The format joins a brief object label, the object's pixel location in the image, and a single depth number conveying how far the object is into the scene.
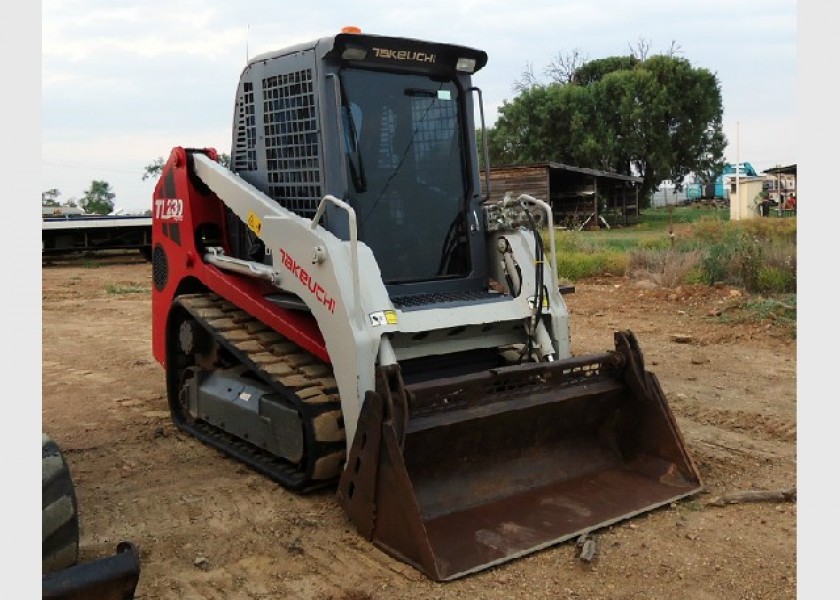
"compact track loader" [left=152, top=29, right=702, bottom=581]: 4.36
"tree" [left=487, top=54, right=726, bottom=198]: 42.34
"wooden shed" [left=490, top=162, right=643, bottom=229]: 28.42
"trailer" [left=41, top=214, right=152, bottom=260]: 20.94
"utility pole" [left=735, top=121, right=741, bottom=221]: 28.82
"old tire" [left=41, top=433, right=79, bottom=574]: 3.61
